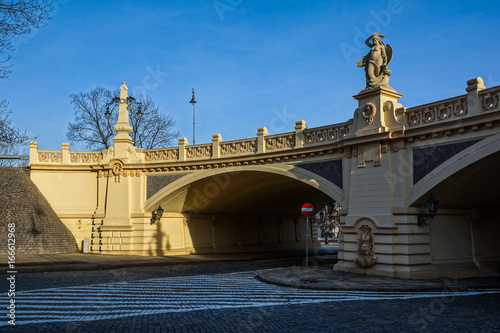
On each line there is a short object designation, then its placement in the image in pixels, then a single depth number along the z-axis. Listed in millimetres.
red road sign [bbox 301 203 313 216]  19725
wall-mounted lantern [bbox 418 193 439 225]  15914
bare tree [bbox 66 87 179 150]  43125
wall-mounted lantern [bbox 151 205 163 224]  26516
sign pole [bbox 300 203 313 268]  19725
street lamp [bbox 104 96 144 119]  28509
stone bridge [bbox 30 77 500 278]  16328
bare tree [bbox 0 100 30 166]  10786
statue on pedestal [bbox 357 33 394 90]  18250
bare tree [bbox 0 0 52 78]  9656
